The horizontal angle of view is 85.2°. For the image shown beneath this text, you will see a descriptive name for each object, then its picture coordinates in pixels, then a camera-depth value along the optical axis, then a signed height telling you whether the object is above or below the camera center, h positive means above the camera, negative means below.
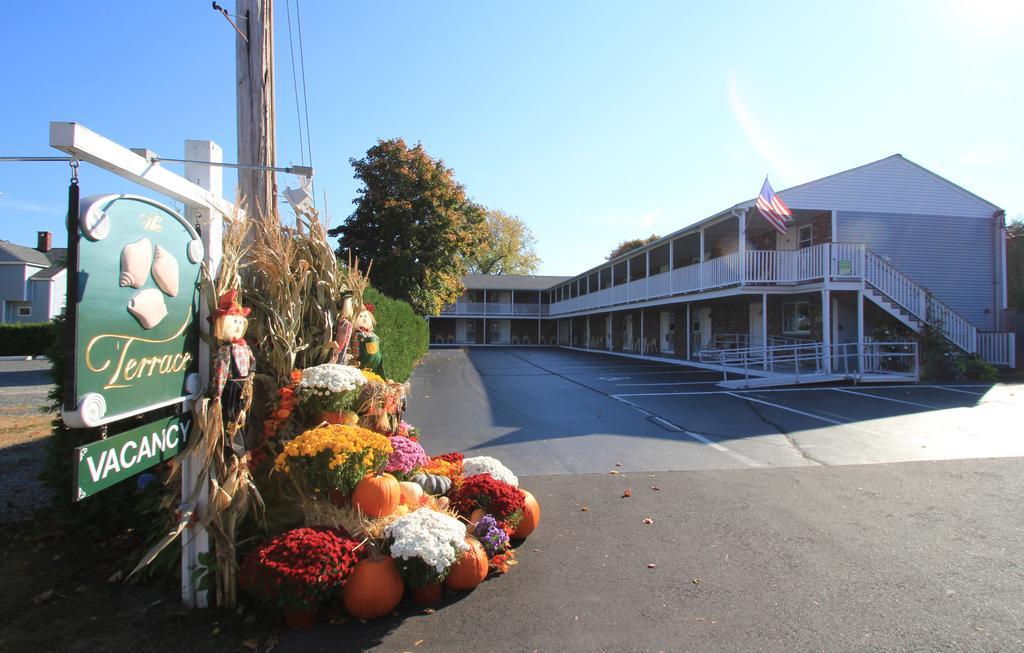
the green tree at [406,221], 19.75 +4.21
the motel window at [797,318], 18.09 +0.80
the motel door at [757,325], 19.09 +0.58
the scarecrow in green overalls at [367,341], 4.80 -0.03
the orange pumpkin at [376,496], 3.62 -1.04
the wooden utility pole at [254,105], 5.57 +2.33
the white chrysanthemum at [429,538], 3.12 -1.16
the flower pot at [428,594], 3.24 -1.50
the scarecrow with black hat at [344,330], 4.41 +0.06
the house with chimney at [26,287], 33.88 +2.92
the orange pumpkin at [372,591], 3.07 -1.41
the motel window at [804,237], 18.91 +3.61
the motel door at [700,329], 22.52 +0.50
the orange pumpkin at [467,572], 3.39 -1.43
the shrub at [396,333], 10.25 +0.13
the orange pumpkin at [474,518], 3.85 -1.27
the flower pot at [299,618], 2.97 -1.51
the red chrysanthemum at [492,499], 3.95 -1.16
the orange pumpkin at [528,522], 4.21 -1.39
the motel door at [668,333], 24.94 +0.36
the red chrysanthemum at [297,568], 2.88 -1.23
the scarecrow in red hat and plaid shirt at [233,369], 2.94 -0.18
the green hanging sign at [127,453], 2.11 -0.51
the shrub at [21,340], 25.88 -0.25
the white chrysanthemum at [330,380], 3.82 -0.29
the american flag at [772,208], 14.65 +3.54
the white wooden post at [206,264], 2.98 +0.38
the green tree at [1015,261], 23.58 +3.87
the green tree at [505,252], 61.62 +9.74
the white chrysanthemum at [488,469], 4.54 -1.07
